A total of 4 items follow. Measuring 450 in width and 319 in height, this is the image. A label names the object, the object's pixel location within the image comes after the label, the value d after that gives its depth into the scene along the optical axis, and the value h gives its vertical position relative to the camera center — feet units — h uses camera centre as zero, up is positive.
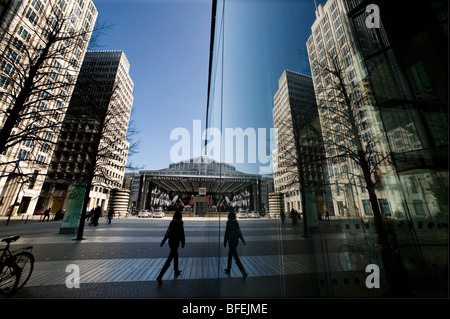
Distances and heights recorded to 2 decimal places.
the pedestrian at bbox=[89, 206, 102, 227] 53.83 -2.64
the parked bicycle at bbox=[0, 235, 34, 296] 11.56 -4.32
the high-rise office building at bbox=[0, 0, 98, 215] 19.22 +18.67
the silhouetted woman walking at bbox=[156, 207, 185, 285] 14.85 -2.25
